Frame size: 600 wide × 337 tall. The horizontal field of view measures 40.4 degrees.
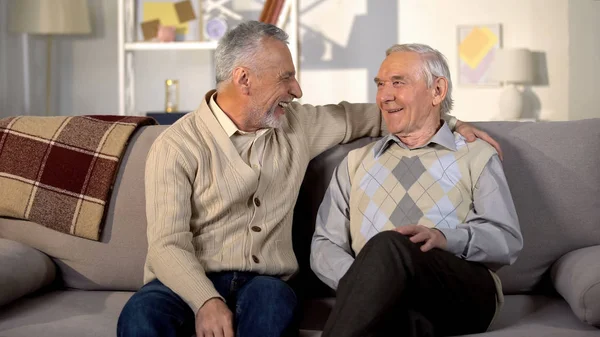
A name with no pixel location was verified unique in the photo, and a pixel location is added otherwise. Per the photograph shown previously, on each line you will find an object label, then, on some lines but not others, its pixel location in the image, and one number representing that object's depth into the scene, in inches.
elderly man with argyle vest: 66.2
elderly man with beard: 74.0
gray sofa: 79.7
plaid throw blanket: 90.4
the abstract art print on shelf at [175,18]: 227.3
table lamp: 222.5
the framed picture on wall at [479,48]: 234.2
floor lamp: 220.2
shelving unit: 202.7
